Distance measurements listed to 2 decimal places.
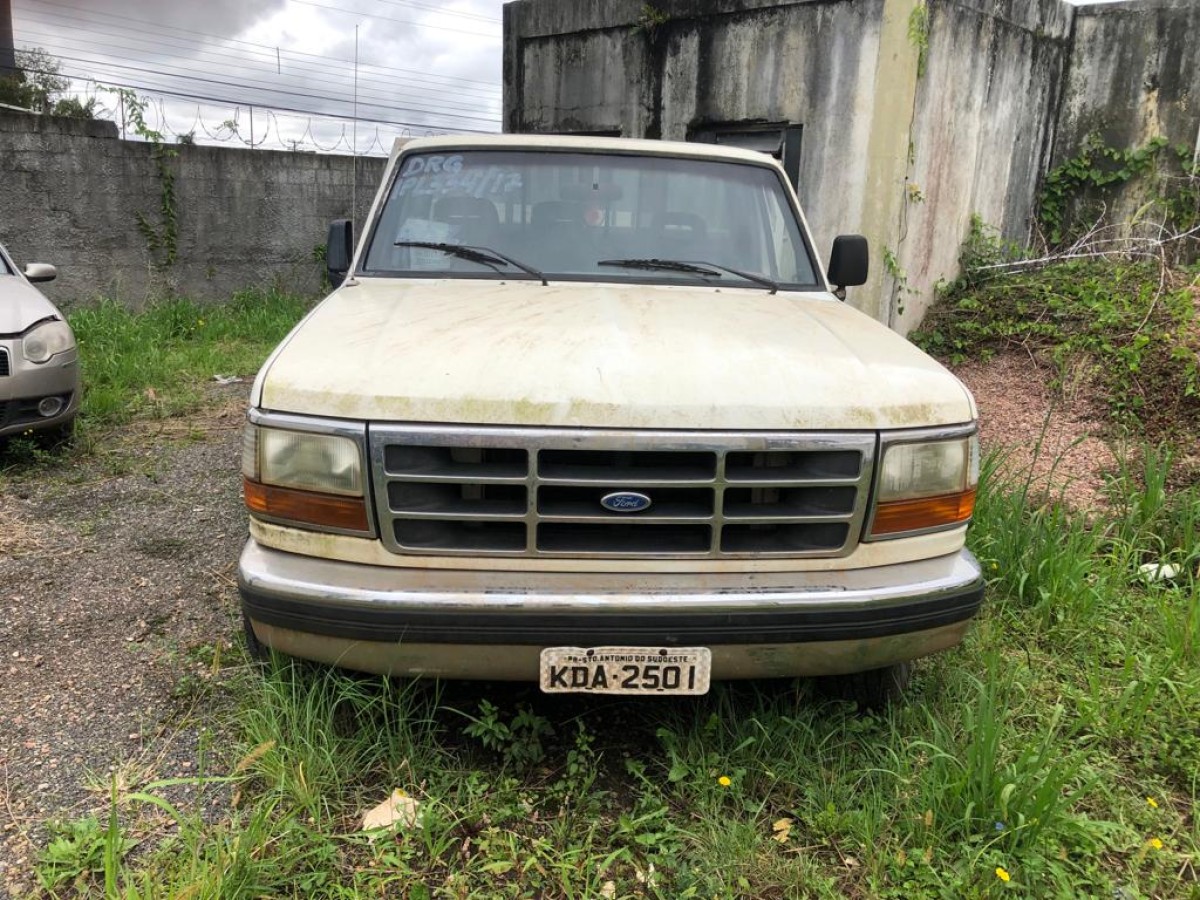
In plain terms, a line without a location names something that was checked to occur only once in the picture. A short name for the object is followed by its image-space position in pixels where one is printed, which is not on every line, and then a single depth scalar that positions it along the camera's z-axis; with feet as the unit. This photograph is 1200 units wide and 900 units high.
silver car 15.10
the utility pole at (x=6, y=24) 70.95
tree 32.71
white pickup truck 6.70
